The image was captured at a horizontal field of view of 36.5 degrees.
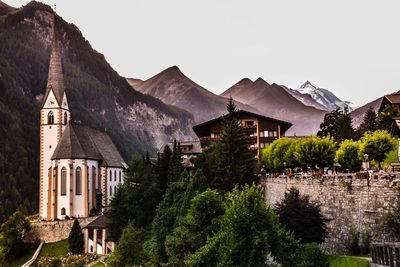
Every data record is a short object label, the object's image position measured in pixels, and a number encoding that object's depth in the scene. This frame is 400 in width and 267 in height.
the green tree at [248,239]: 30.47
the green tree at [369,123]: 81.56
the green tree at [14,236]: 77.19
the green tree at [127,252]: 47.81
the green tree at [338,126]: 86.06
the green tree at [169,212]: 49.74
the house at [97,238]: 75.12
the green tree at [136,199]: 67.38
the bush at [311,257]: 31.06
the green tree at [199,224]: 36.66
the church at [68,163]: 91.00
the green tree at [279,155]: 65.00
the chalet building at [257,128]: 91.56
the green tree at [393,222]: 30.69
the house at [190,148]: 102.56
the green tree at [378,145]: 49.97
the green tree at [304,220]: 37.31
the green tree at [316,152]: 58.09
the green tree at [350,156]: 53.41
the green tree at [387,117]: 70.29
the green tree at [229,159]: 58.19
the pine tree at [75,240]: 76.06
